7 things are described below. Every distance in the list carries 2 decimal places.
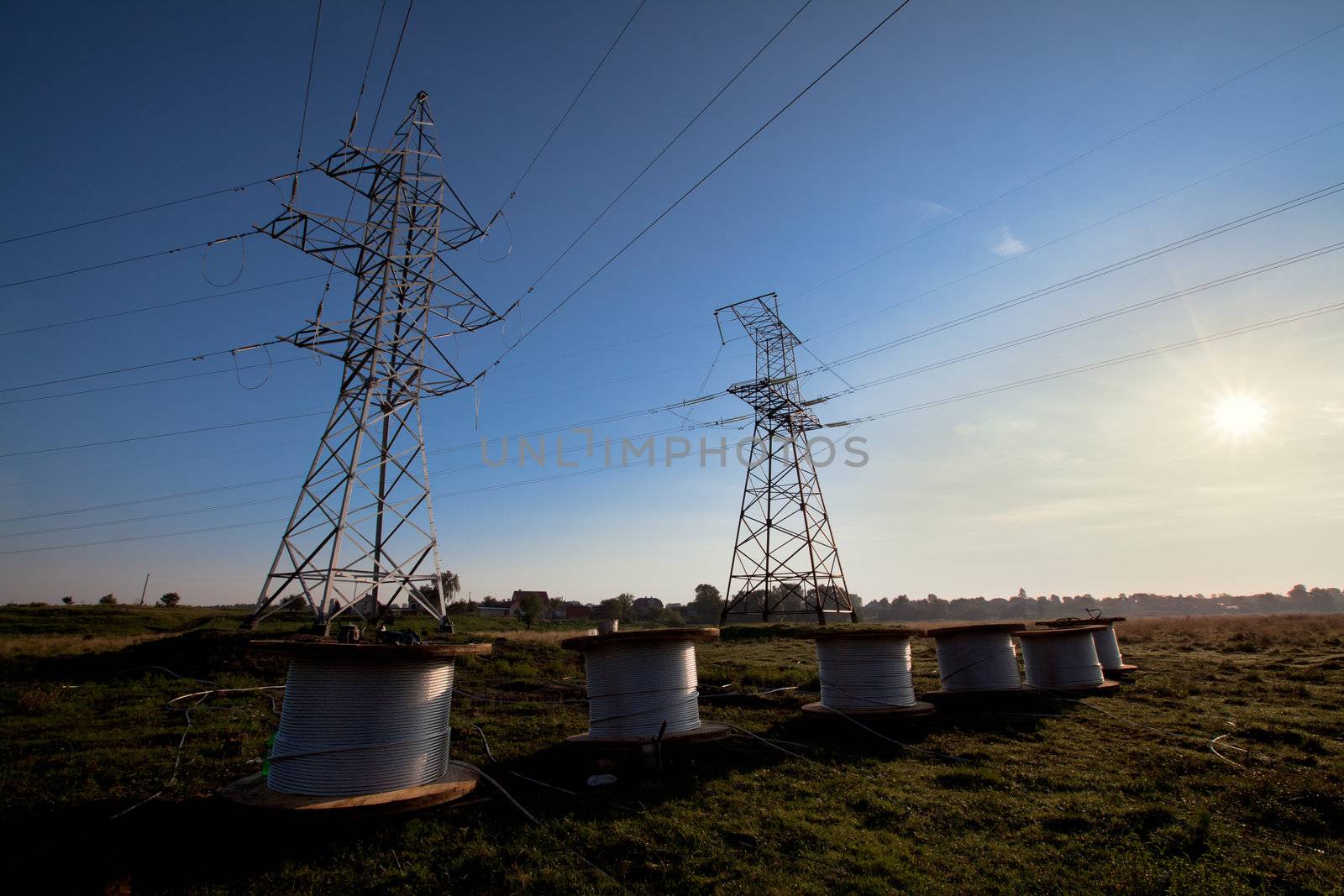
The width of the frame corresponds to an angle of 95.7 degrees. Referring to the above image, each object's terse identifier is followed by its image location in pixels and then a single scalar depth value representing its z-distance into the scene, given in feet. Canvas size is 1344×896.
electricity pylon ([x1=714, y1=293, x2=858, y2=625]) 92.43
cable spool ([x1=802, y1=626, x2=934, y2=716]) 28.37
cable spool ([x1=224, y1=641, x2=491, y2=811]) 16.46
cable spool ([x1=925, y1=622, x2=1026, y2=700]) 34.71
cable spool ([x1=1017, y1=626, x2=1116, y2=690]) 37.14
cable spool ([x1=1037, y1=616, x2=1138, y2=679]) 43.86
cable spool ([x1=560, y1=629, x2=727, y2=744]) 22.43
